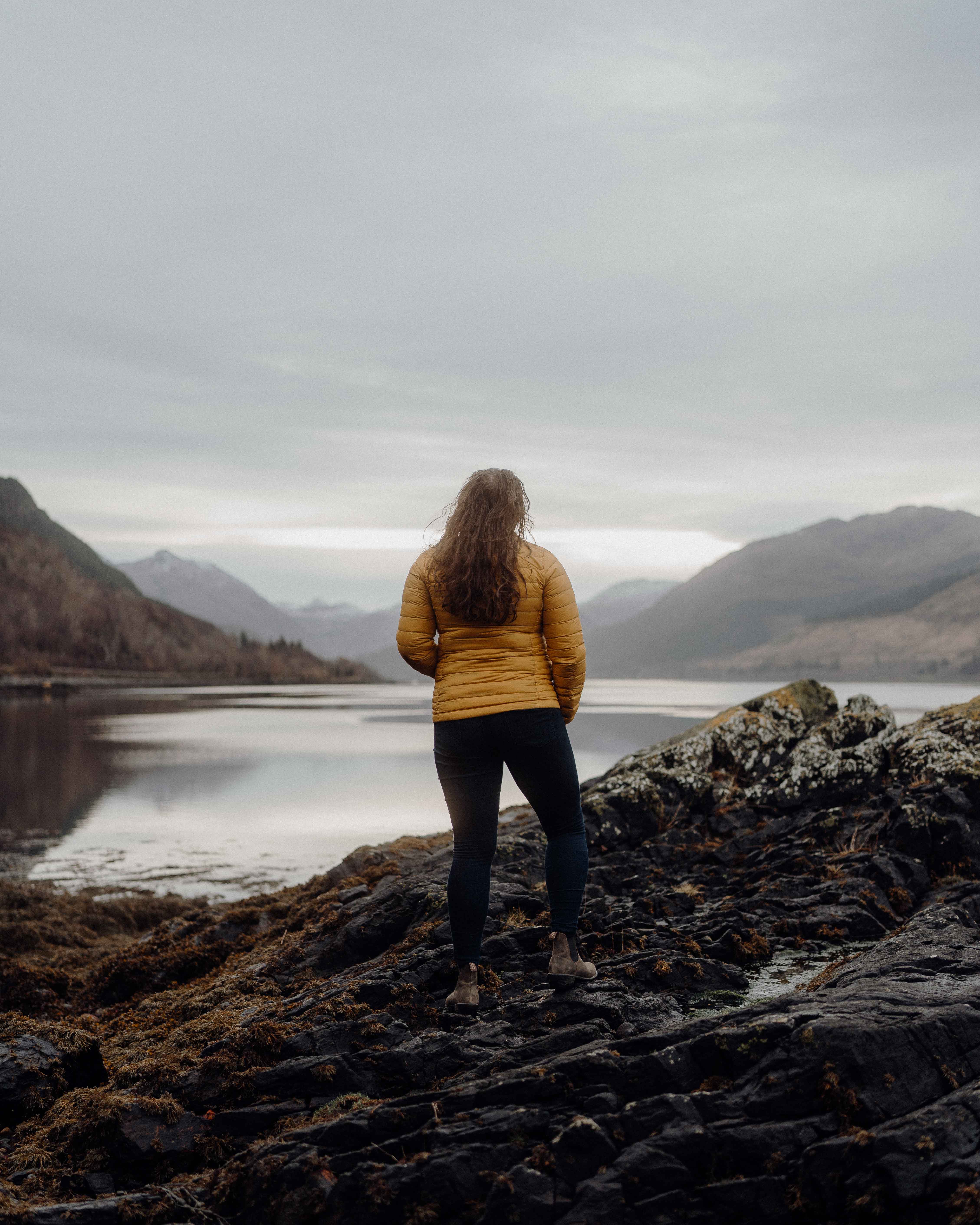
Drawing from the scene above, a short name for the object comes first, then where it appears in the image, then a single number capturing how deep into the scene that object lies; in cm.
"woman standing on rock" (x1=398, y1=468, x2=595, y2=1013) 489
